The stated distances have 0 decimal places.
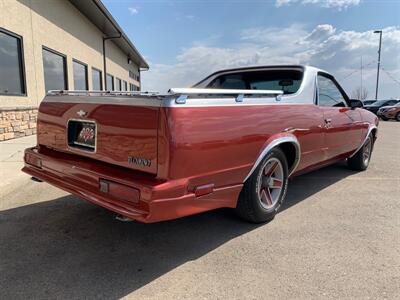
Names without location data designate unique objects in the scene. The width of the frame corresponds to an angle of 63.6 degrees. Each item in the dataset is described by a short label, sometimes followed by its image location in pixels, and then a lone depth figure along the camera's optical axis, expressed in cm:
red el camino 238
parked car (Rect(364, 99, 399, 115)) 2606
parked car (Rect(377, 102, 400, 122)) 2314
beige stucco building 838
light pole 3050
